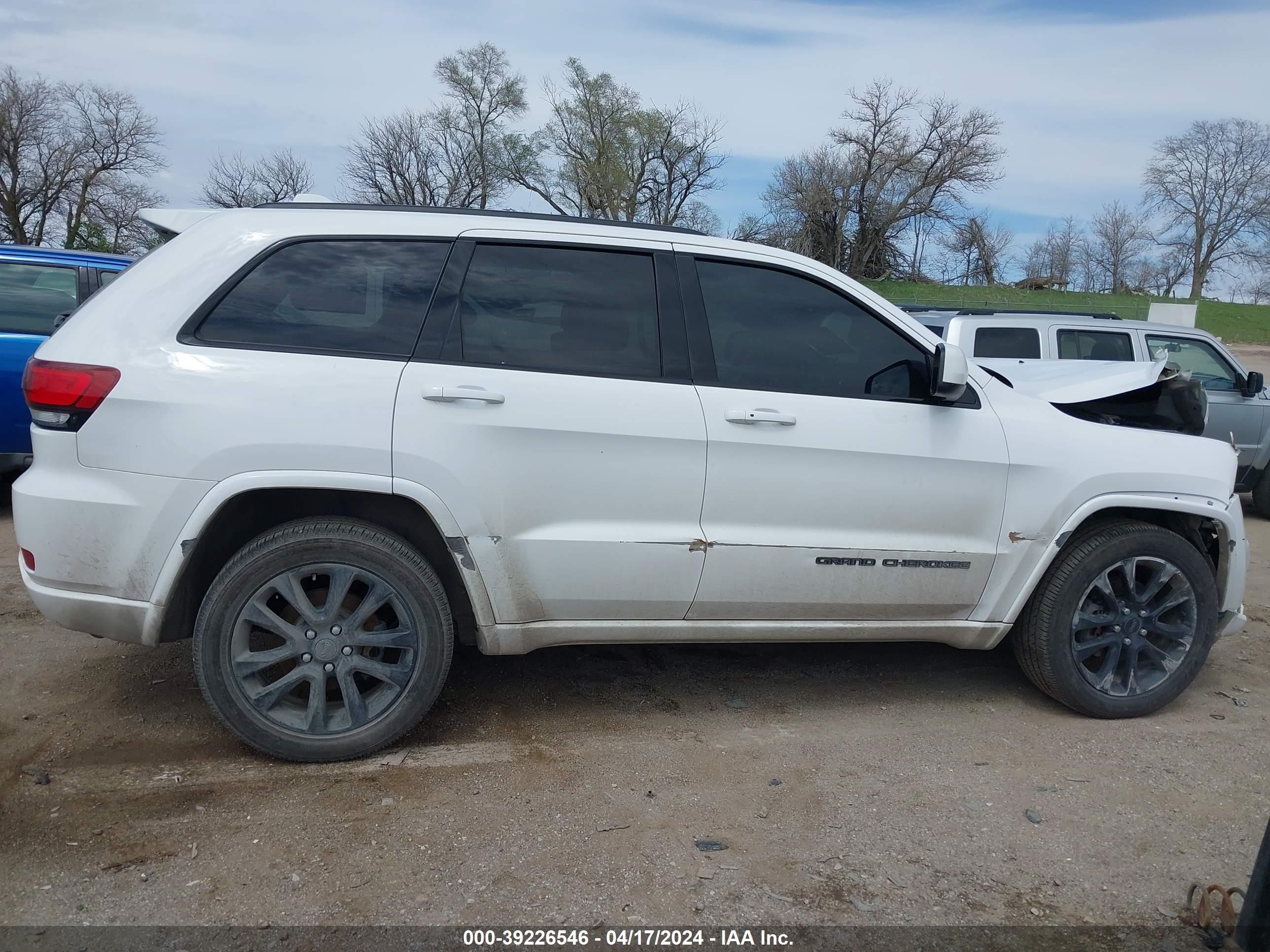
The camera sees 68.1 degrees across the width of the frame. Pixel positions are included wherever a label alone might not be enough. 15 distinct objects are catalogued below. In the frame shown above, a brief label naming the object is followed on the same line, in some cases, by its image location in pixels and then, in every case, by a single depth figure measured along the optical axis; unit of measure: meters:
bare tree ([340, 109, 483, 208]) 45.19
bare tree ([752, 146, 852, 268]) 46.81
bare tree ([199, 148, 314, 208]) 37.69
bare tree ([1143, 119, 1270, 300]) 56.19
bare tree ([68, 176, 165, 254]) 32.75
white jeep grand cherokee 3.07
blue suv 6.43
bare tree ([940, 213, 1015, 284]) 52.16
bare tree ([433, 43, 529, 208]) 46.09
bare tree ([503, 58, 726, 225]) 45.28
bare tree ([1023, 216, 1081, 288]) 62.47
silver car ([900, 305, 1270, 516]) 8.38
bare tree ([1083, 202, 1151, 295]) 61.97
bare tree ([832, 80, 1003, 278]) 45.28
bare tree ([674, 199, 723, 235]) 43.72
